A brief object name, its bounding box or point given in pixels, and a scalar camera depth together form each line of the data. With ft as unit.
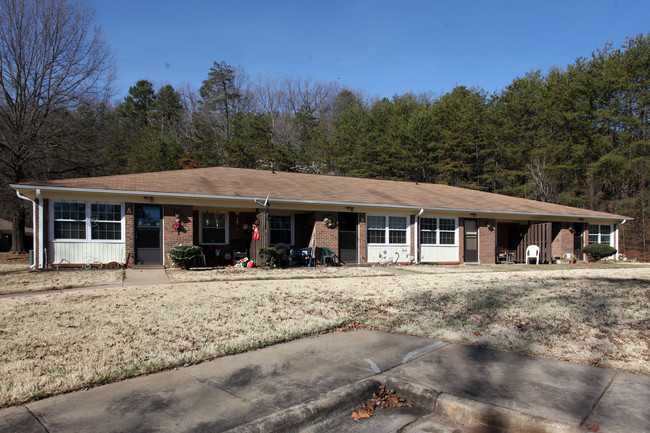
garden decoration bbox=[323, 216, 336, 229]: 55.83
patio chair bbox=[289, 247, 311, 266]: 54.85
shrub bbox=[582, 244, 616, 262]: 70.74
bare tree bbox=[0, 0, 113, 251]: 71.61
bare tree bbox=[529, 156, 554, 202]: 106.83
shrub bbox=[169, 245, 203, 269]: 45.68
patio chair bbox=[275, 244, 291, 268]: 52.90
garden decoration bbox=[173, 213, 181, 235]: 49.37
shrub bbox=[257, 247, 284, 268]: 49.44
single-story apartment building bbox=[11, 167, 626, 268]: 47.06
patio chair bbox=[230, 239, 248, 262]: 55.94
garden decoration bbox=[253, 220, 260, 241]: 51.44
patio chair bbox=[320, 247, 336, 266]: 54.95
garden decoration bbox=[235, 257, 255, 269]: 50.45
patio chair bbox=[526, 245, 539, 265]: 68.41
